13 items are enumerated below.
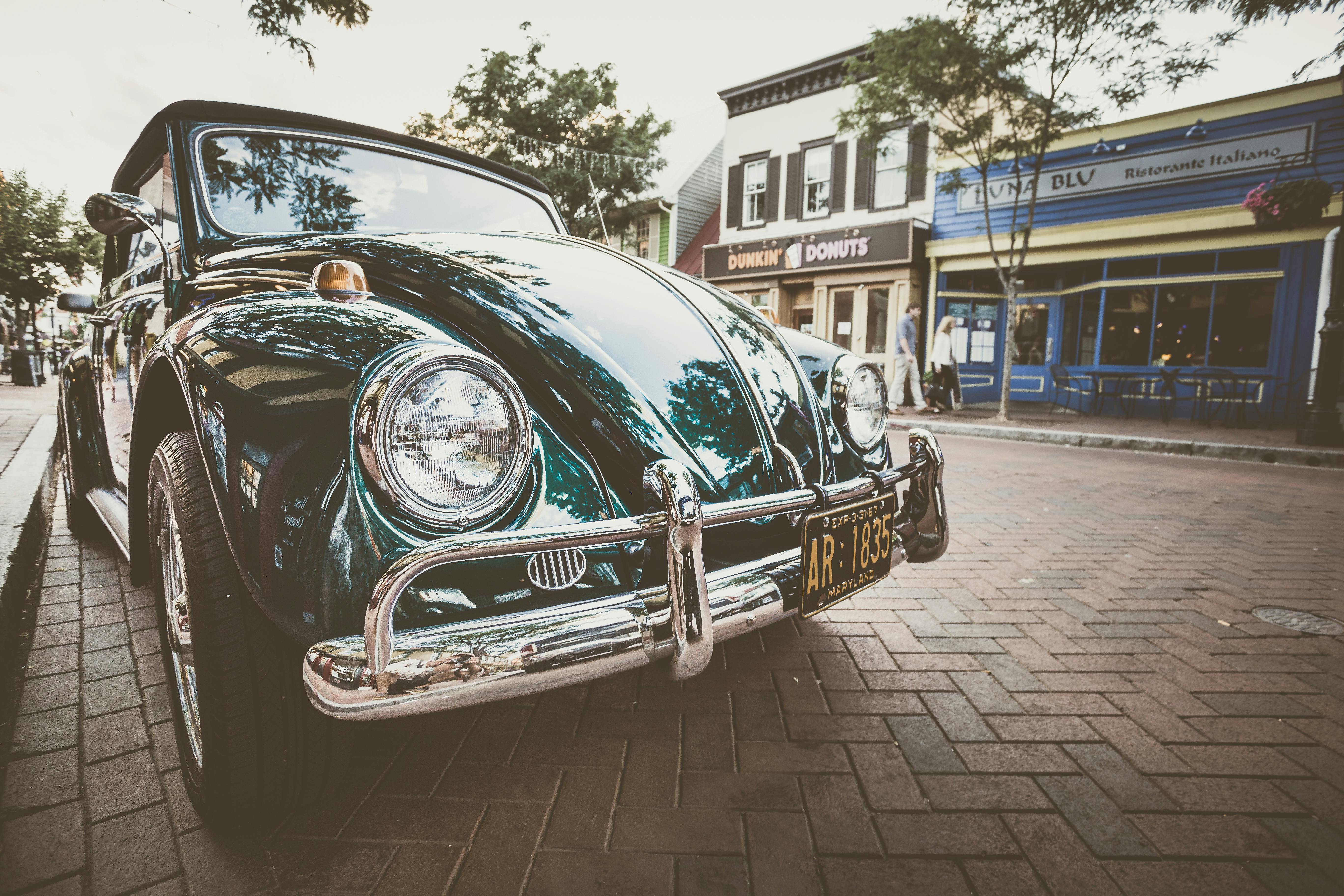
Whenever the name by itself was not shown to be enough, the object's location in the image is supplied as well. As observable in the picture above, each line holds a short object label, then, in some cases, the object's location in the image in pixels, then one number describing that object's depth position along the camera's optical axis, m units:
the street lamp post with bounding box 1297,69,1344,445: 7.81
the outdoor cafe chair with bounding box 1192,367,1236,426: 9.77
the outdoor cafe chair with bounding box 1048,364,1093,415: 12.05
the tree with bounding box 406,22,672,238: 18.00
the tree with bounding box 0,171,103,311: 13.56
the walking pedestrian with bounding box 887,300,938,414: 11.57
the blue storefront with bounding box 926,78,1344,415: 10.14
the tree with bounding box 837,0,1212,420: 9.19
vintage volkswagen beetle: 1.18
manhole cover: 2.72
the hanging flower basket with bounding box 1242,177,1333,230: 7.97
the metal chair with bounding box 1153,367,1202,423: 10.19
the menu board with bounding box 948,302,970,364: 14.05
